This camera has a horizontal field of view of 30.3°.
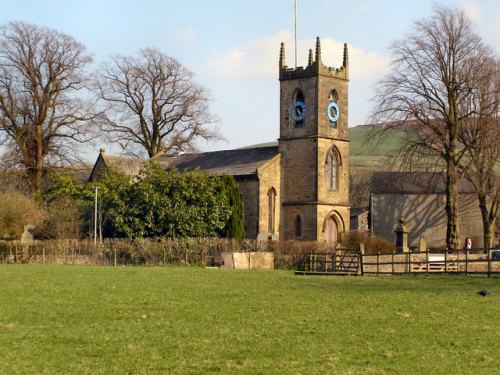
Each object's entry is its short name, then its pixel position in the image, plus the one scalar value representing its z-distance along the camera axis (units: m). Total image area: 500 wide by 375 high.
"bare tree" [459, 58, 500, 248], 55.50
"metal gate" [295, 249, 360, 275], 42.94
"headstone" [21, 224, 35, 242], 54.62
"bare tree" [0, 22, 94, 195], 67.00
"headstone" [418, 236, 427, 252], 56.62
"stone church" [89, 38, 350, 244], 63.81
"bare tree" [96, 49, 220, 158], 82.50
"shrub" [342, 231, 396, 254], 58.07
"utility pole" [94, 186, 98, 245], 54.59
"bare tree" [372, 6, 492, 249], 55.38
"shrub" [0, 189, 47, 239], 57.19
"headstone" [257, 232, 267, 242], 53.14
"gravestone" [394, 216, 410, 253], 56.06
